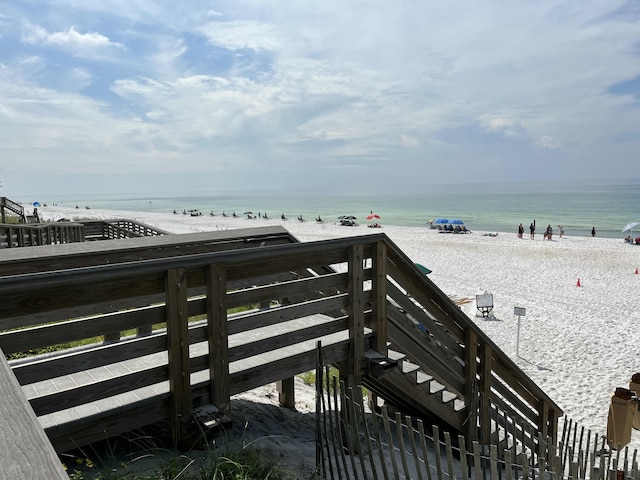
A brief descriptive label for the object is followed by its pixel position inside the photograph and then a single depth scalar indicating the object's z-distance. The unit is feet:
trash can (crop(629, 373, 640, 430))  25.91
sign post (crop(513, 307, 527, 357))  41.52
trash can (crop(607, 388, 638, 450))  24.03
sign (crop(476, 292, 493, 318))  55.47
